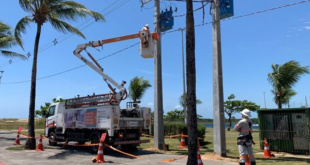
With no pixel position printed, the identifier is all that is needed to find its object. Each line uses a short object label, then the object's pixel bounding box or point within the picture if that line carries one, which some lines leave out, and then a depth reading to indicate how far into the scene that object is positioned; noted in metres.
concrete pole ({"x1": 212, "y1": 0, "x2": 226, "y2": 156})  12.23
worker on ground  8.76
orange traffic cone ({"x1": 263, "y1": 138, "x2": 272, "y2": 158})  12.03
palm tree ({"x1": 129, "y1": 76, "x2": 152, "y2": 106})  26.39
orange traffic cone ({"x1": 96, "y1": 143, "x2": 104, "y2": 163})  11.33
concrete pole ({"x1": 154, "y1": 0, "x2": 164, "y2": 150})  15.48
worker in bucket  13.51
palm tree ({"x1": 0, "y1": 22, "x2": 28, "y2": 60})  22.76
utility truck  13.54
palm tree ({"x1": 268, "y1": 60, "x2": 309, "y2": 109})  17.09
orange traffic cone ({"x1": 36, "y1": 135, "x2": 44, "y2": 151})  15.38
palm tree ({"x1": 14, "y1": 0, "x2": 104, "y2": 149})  15.62
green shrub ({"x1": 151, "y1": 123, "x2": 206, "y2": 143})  17.95
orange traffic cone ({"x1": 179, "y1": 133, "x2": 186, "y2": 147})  16.55
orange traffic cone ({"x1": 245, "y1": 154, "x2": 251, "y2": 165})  9.40
